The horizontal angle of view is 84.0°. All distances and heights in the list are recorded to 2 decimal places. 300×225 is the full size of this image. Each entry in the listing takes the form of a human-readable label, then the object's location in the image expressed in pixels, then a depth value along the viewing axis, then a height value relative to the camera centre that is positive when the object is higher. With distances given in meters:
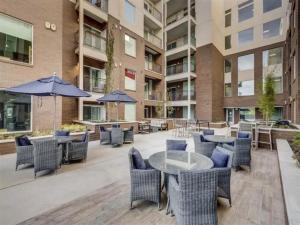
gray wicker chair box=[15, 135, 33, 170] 5.12 -1.25
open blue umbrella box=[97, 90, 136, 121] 8.68 +0.85
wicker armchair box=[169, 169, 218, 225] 2.30 -1.19
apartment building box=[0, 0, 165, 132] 8.63 +4.18
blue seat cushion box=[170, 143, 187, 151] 4.77 -0.95
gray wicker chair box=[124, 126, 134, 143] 9.22 -1.18
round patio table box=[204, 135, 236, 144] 5.56 -0.88
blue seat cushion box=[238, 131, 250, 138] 6.69 -0.83
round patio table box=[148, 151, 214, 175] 3.00 -0.95
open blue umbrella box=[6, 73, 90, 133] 5.04 +0.81
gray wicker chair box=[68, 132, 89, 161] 5.77 -1.28
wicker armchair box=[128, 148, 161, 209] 3.15 -1.39
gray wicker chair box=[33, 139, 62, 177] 4.53 -1.15
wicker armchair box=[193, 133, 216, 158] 5.59 -1.08
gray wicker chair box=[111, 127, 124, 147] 8.33 -1.11
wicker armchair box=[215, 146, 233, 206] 3.16 -1.27
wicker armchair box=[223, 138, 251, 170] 5.11 -1.18
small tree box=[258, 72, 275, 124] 11.22 +1.02
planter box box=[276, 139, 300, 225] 2.60 -1.51
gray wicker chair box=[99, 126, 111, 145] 8.70 -1.11
